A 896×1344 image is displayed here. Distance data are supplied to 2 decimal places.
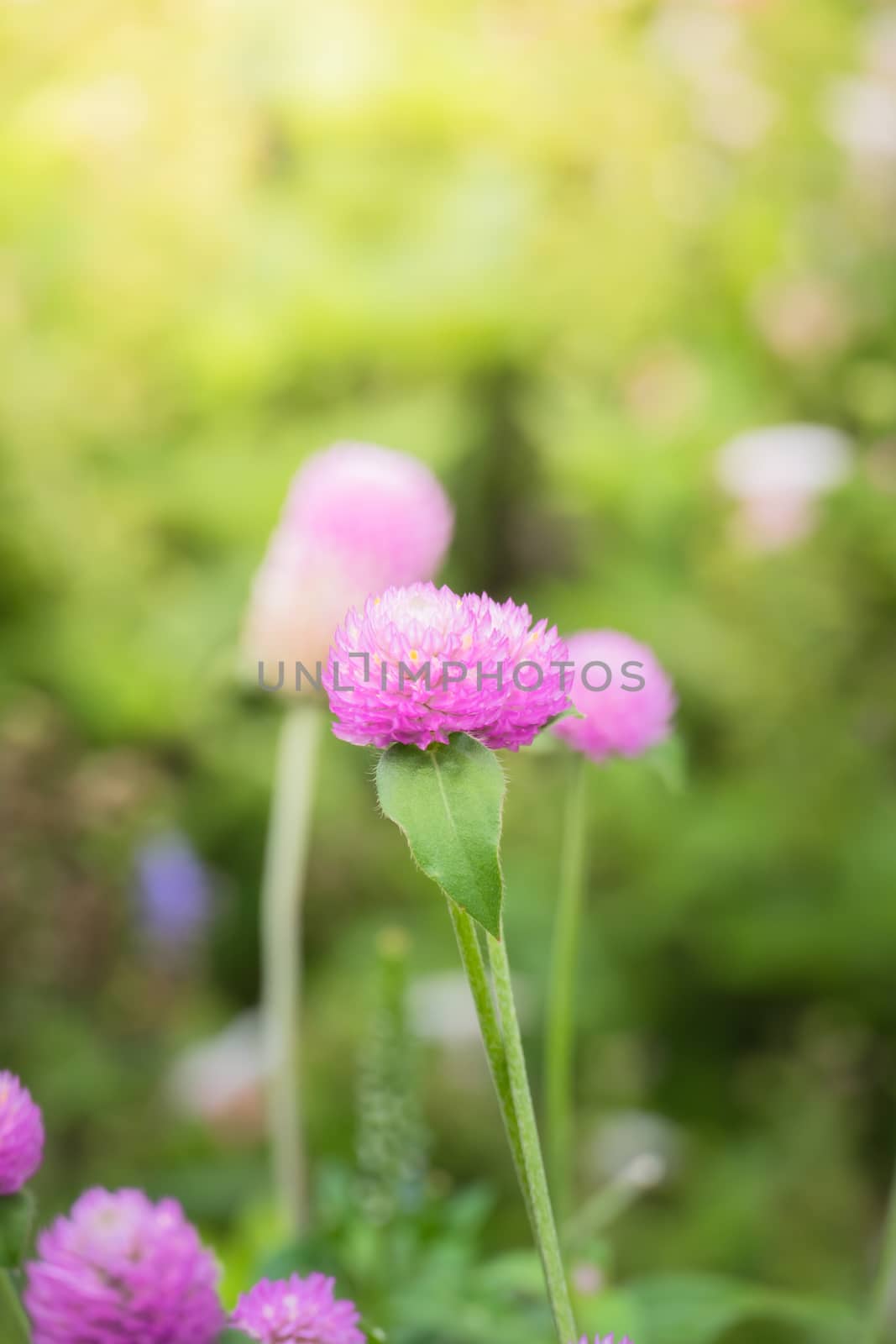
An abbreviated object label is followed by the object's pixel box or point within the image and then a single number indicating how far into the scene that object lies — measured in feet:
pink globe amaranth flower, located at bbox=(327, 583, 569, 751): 1.04
